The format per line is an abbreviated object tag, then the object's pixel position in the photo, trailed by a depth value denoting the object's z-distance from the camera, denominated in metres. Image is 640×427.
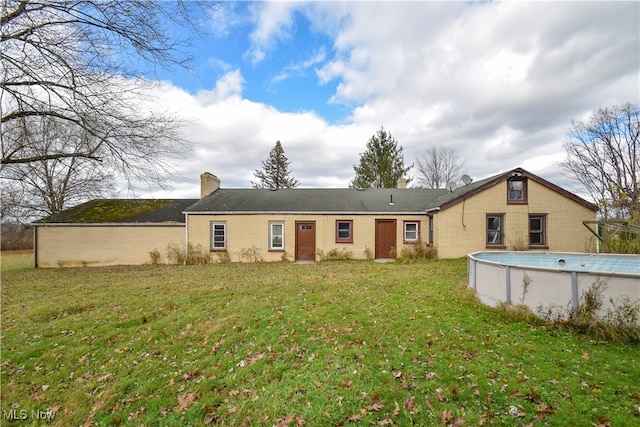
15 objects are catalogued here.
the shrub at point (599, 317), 4.89
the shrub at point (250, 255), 16.28
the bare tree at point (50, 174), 9.51
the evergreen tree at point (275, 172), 39.53
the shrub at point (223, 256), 16.25
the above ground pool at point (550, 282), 5.08
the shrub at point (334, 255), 16.22
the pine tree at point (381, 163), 33.28
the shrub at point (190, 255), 16.11
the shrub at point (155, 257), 16.45
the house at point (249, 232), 16.36
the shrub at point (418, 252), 15.27
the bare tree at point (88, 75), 7.13
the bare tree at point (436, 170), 34.19
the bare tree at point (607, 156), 19.66
